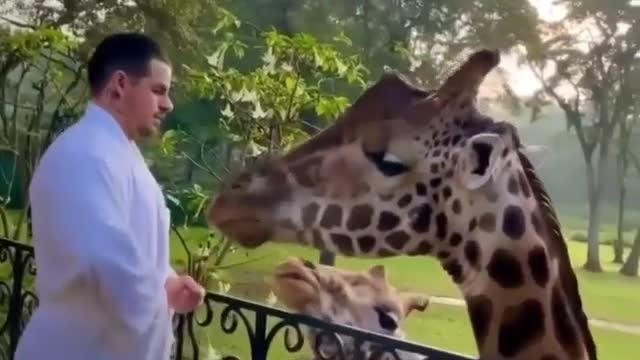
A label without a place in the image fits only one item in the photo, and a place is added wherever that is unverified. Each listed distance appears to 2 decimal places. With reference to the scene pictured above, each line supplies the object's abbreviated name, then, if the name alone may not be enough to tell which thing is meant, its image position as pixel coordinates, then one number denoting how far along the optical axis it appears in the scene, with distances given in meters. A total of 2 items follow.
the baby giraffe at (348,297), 2.03
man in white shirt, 1.55
